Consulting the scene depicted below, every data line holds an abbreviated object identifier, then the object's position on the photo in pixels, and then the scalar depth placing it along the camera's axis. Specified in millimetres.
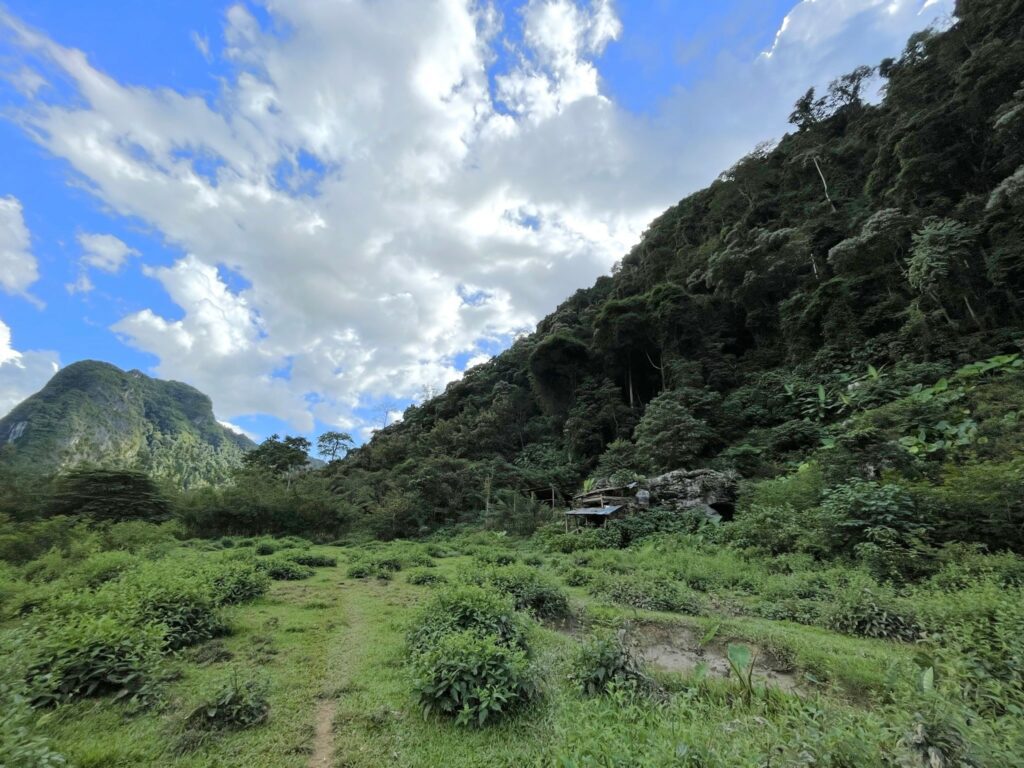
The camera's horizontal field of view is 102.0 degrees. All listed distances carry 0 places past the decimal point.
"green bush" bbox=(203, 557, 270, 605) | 9207
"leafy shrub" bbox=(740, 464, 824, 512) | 13680
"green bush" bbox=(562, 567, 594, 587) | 11594
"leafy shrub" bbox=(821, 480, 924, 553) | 9617
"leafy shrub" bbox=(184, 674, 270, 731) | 4422
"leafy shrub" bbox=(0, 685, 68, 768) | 2951
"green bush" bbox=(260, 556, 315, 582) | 13159
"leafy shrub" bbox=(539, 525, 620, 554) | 17141
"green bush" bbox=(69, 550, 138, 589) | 8492
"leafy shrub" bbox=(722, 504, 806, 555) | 12078
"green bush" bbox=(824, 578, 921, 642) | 6605
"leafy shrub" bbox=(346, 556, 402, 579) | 13578
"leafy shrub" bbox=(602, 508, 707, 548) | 16891
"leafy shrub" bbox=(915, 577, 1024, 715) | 3764
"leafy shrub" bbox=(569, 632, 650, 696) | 4938
